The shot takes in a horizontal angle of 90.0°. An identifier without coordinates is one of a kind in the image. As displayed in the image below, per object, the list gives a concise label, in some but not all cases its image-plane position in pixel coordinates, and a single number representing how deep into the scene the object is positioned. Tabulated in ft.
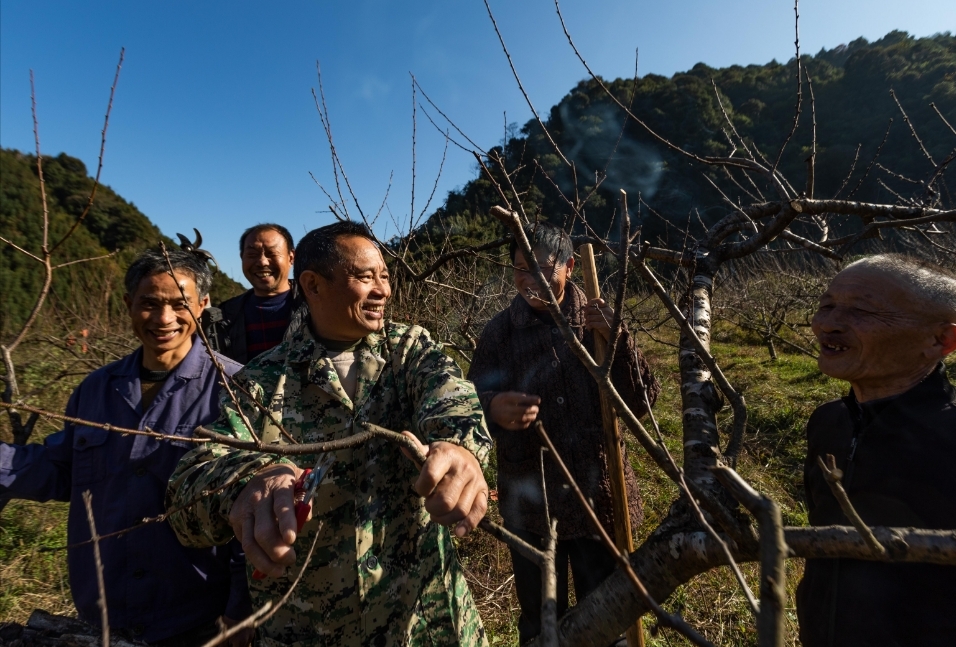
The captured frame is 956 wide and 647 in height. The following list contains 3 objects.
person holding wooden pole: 7.00
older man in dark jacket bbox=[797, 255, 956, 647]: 3.85
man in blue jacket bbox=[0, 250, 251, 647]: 5.44
